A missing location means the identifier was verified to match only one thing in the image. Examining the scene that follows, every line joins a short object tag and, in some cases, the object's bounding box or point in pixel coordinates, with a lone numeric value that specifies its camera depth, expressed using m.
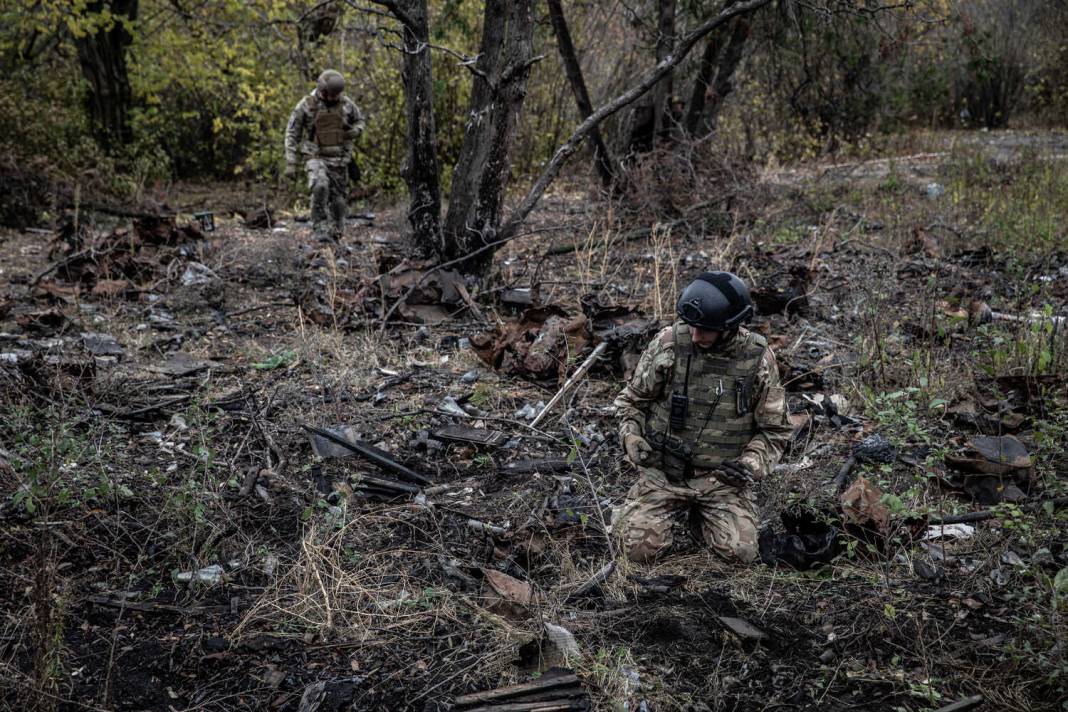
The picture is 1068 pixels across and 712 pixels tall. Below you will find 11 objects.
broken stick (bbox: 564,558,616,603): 3.13
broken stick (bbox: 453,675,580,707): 2.54
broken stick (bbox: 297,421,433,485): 4.02
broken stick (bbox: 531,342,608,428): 4.56
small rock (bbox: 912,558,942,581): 3.07
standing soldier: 8.91
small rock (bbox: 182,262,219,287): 6.99
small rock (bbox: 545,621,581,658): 2.73
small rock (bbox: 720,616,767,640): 2.77
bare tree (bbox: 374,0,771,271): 6.34
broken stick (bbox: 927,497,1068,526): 3.20
